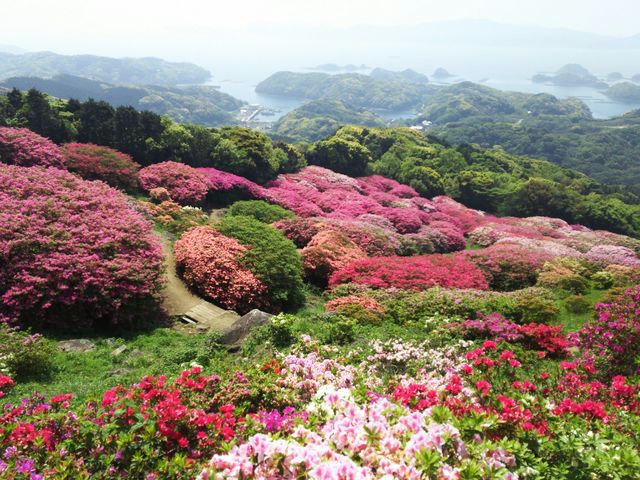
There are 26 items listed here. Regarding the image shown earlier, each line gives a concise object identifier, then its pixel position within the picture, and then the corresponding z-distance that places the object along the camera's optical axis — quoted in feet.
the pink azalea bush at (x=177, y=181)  68.54
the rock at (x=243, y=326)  32.12
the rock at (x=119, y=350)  30.97
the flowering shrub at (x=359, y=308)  36.63
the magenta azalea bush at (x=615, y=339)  23.21
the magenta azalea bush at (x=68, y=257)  33.12
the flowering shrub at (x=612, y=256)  62.08
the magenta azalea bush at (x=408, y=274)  48.14
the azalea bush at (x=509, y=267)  56.75
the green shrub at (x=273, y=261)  44.96
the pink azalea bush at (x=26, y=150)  57.62
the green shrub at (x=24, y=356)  25.84
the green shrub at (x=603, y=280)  52.03
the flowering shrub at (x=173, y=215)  57.31
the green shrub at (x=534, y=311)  37.27
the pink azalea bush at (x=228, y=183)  77.00
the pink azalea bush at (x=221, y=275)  42.91
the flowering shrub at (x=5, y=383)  22.28
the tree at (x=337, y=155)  129.80
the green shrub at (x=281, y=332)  28.89
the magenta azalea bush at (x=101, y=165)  62.49
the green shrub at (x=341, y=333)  30.45
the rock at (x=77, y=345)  30.95
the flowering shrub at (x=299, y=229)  61.11
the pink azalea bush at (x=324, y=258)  52.75
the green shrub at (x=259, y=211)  66.49
